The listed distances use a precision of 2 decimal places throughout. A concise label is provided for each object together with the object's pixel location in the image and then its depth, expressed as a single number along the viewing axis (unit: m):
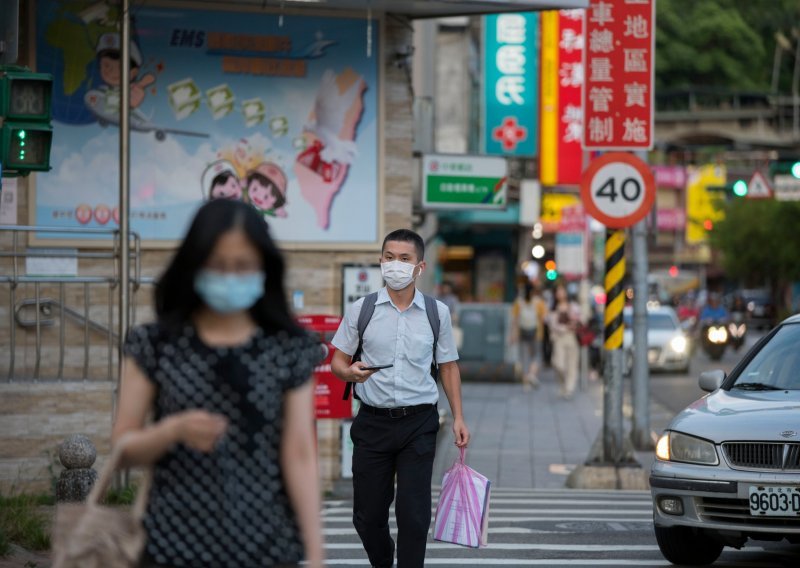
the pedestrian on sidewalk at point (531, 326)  29.66
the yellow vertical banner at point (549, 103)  32.84
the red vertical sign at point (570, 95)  31.83
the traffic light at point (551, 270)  46.83
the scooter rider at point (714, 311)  38.97
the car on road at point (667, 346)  33.69
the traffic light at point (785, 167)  31.59
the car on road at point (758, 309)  71.25
